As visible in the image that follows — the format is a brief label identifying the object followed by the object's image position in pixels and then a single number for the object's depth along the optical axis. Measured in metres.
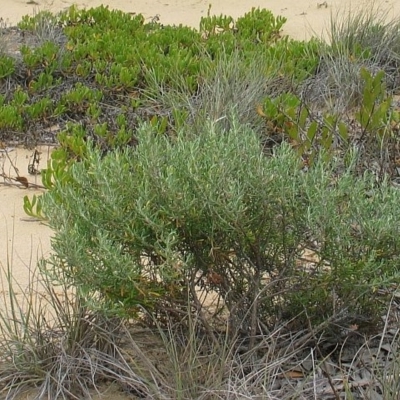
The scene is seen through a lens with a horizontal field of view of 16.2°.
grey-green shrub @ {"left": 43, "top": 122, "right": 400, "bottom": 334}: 4.75
